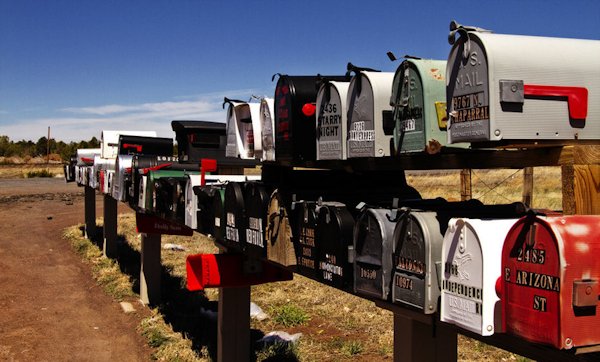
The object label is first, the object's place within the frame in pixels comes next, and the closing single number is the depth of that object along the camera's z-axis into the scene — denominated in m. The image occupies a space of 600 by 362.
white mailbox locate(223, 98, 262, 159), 4.02
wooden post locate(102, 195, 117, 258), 13.66
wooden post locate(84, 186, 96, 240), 16.41
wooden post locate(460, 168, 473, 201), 7.83
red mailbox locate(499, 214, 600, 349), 1.61
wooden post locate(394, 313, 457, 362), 2.87
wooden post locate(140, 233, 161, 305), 10.05
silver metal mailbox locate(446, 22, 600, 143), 1.94
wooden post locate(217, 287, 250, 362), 5.68
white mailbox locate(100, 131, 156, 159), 13.04
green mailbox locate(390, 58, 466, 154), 2.37
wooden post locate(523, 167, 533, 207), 6.86
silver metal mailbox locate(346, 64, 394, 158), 2.63
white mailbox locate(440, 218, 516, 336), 1.87
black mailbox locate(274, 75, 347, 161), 3.33
